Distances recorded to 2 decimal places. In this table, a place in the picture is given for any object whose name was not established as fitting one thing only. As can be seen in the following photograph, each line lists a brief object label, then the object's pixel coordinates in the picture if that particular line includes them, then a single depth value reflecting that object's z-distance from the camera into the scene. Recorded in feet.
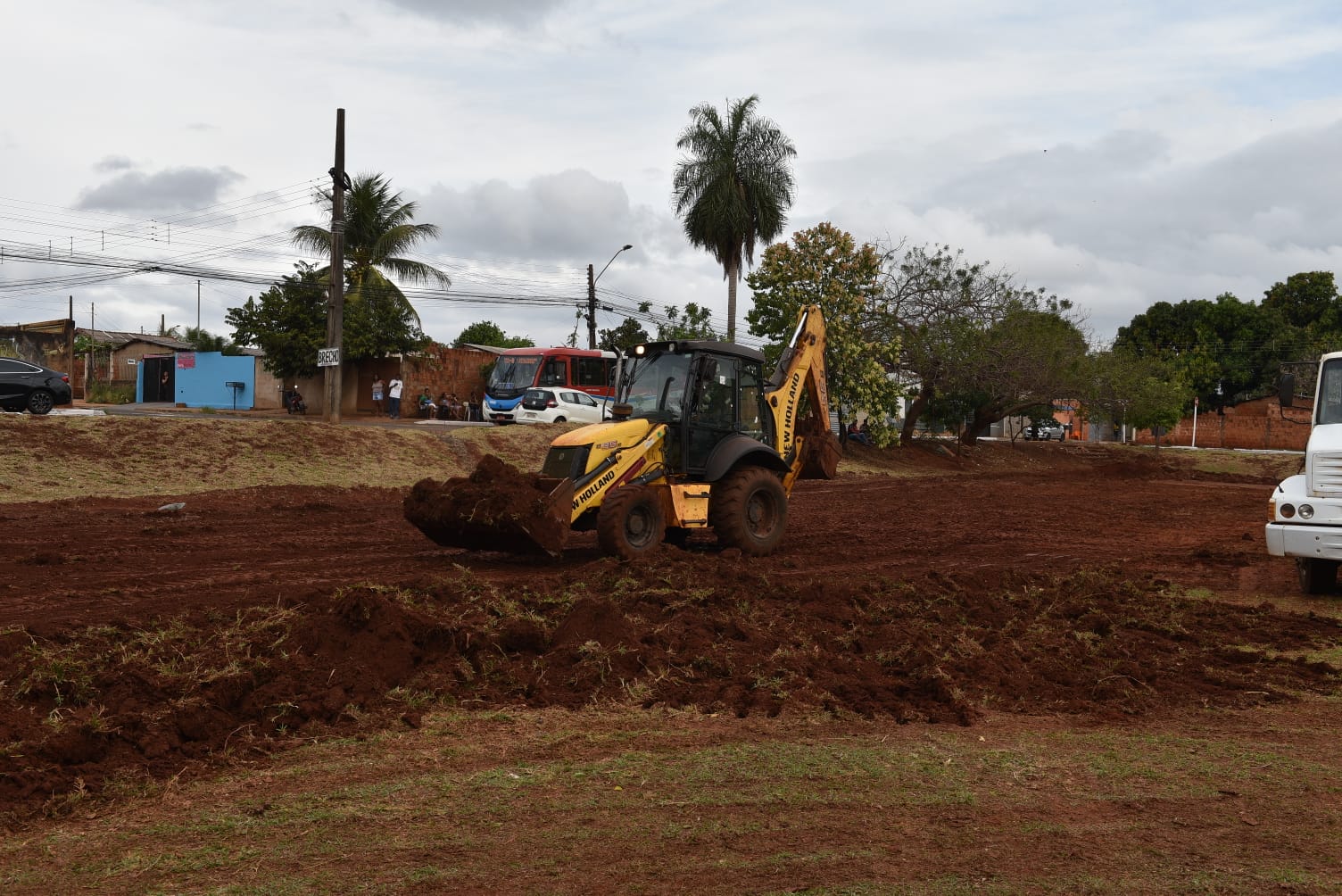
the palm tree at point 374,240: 149.18
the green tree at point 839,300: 118.52
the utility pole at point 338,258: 91.61
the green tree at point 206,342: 183.71
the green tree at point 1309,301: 214.92
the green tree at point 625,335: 177.68
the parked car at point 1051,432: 229.86
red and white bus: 132.67
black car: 86.39
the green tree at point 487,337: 248.52
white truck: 35.17
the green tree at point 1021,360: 129.49
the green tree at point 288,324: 140.26
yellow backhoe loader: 39.55
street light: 165.07
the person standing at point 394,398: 130.41
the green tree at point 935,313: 131.23
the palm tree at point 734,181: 137.49
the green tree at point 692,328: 144.36
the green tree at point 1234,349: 205.16
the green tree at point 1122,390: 133.80
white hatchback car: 119.03
